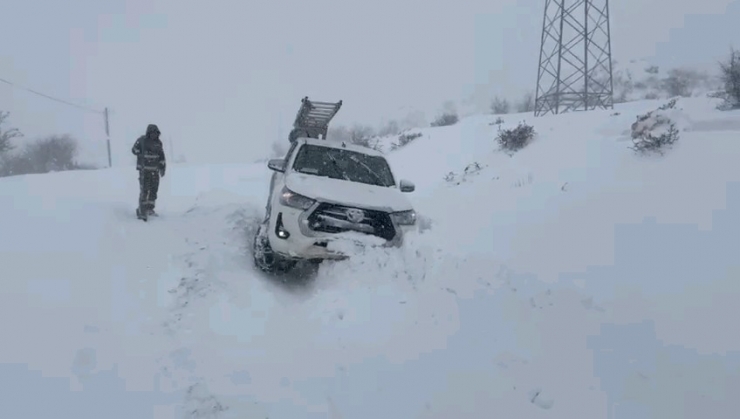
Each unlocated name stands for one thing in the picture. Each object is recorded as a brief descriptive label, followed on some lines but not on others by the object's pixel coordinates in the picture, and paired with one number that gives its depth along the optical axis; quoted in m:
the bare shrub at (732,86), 8.84
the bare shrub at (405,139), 19.19
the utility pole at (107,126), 40.34
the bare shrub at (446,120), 23.81
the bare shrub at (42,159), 34.84
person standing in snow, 8.44
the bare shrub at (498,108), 26.25
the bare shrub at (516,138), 11.96
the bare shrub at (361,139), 21.38
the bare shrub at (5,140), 33.19
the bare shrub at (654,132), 7.70
